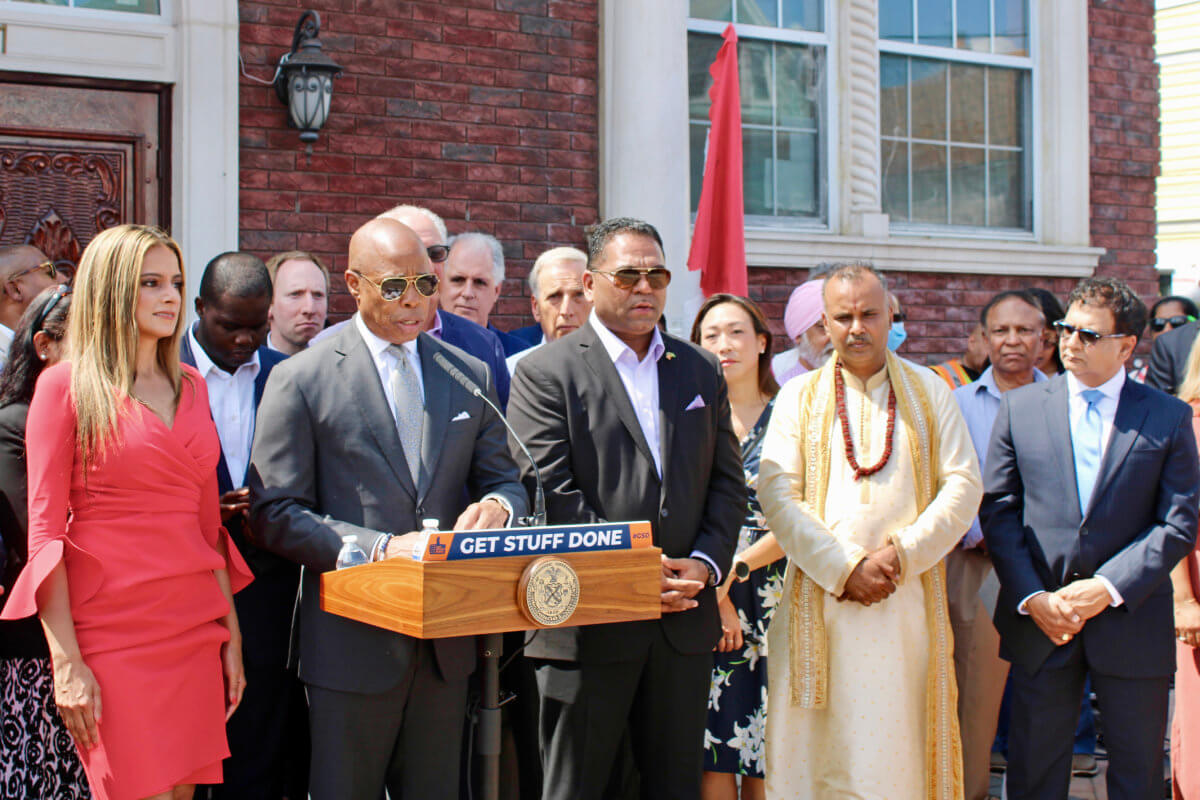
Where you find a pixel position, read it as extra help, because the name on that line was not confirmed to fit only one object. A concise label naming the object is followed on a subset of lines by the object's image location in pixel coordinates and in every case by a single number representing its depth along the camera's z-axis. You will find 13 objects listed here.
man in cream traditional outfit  4.00
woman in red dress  2.93
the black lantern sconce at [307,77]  5.85
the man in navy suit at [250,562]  3.72
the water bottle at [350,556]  2.90
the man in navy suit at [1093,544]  4.08
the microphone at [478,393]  3.01
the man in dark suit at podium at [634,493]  3.45
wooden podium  2.57
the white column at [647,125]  6.77
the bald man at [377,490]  3.02
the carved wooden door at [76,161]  5.60
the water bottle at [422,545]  2.55
